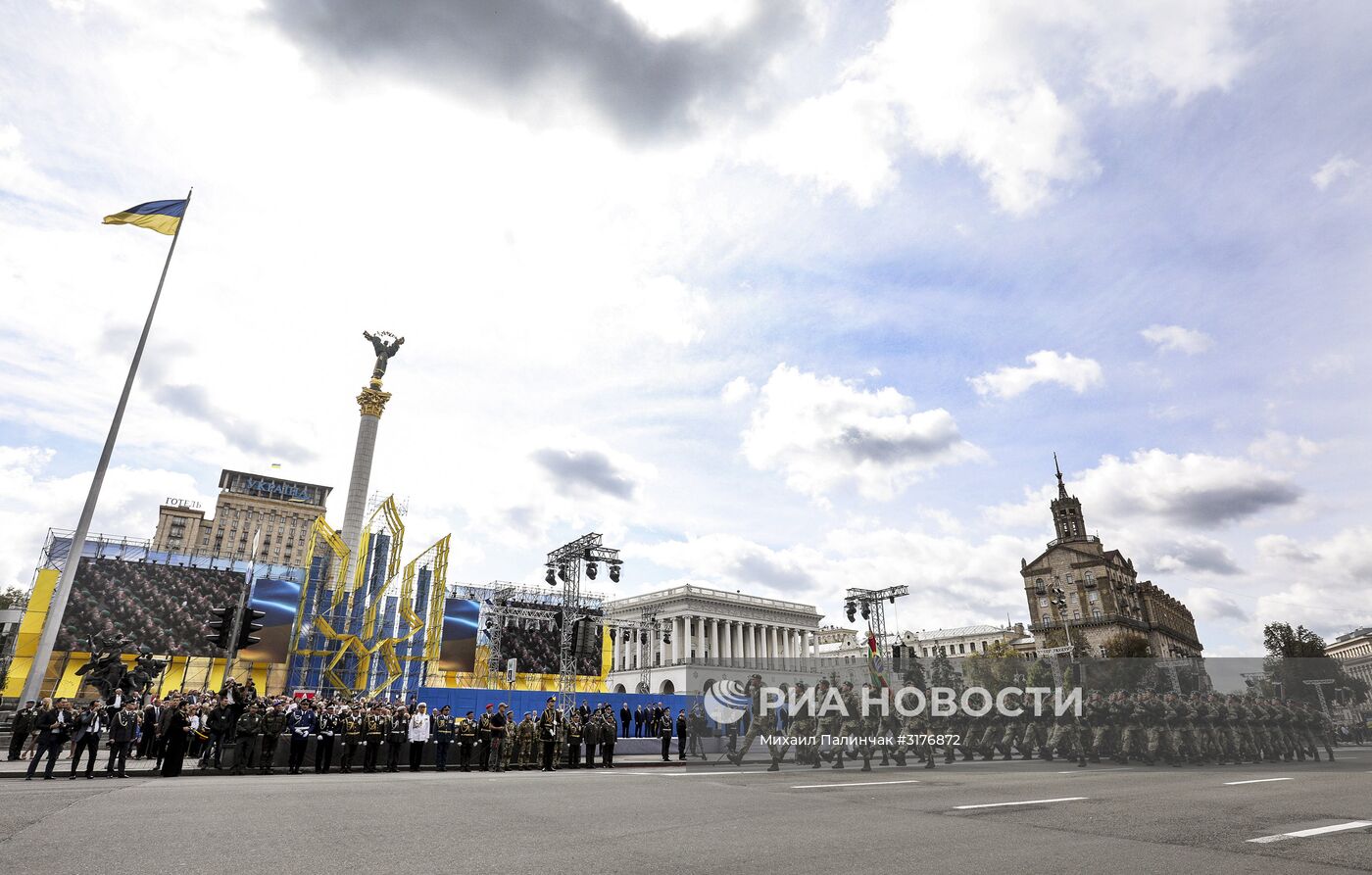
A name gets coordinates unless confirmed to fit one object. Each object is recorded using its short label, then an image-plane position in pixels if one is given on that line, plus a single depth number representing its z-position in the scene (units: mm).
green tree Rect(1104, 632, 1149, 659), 75438
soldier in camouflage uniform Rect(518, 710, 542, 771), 21484
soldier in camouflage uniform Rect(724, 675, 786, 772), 18631
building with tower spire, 86812
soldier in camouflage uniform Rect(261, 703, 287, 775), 17484
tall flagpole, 17406
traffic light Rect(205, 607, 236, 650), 16906
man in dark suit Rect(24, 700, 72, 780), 14544
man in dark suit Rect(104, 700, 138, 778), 15258
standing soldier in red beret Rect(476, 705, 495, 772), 20406
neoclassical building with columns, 80188
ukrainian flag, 21531
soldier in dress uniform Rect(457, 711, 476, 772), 20284
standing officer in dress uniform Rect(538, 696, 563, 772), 19891
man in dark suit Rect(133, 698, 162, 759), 19078
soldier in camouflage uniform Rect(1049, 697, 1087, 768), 21250
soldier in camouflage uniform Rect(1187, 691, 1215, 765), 21406
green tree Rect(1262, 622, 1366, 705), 33672
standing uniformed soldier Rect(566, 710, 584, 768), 21281
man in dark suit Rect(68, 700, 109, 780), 15008
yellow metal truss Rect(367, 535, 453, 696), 44125
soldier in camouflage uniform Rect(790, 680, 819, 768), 18688
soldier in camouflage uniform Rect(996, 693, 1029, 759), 22250
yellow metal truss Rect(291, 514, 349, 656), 44906
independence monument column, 50156
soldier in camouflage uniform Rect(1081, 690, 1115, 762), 21219
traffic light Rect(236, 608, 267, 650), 17438
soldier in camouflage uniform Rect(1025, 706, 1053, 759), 21922
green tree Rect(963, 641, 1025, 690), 34925
